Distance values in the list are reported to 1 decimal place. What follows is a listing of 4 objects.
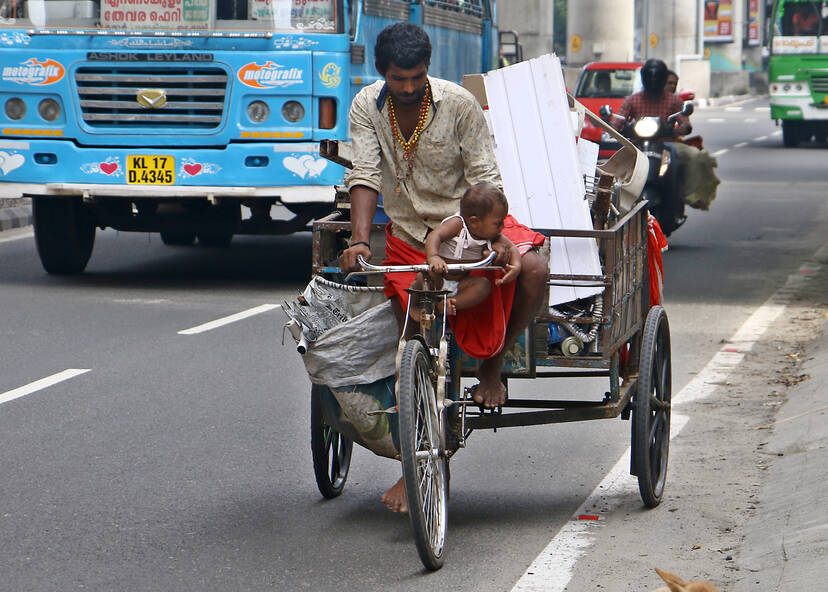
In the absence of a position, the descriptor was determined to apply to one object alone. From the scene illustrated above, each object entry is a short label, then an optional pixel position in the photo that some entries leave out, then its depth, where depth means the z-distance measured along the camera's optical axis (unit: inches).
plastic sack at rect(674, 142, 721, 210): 896.5
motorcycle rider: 837.2
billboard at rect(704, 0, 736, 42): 5195.6
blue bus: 711.2
